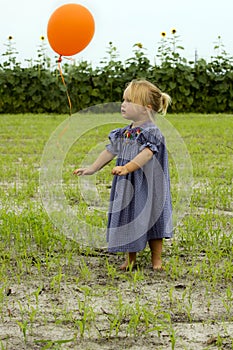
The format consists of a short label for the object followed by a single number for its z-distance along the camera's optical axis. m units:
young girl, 6.39
